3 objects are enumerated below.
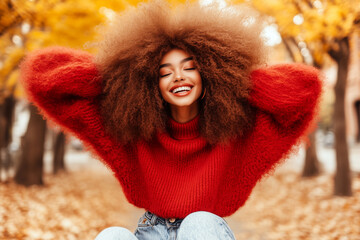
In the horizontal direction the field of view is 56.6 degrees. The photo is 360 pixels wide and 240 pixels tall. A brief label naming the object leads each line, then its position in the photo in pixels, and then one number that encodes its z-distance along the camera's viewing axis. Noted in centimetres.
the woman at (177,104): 197
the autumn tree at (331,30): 492
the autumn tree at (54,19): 536
